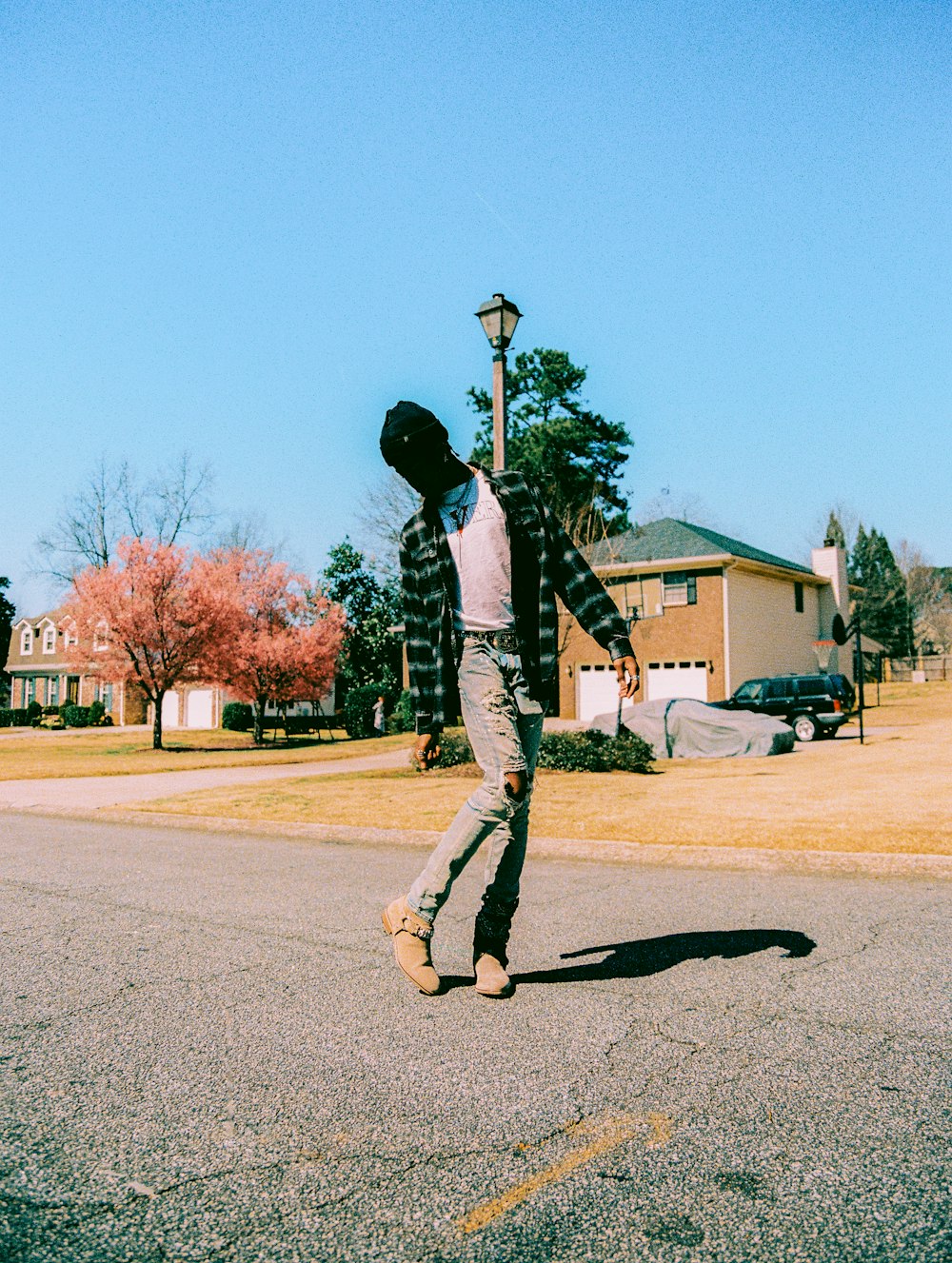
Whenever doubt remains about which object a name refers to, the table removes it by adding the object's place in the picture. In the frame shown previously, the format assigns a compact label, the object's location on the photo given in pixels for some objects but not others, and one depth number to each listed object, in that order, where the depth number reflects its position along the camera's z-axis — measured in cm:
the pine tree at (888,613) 7412
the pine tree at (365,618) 4319
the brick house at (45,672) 5394
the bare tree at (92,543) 4691
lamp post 1100
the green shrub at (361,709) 3253
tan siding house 3066
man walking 349
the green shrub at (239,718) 4112
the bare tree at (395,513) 3834
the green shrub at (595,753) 1496
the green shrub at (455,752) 1575
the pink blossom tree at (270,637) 3041
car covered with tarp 1986
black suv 2466
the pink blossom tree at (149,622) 2928
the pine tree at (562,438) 4606
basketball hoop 3638
